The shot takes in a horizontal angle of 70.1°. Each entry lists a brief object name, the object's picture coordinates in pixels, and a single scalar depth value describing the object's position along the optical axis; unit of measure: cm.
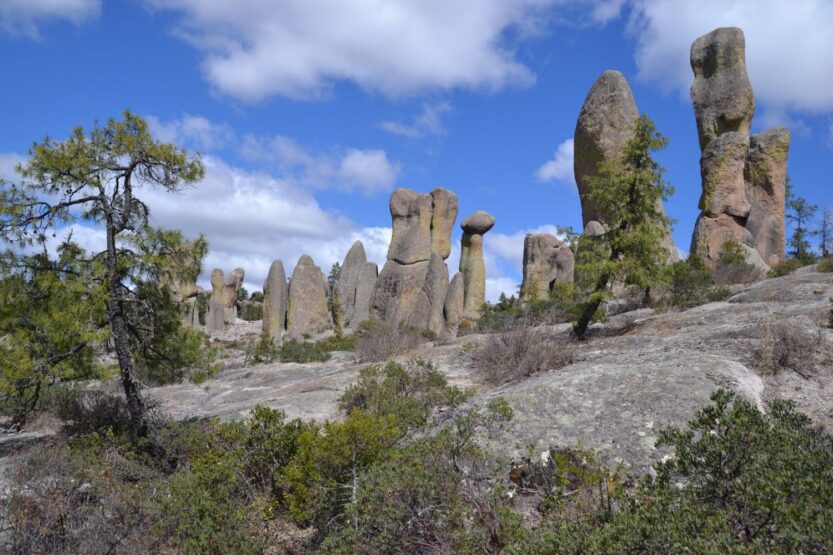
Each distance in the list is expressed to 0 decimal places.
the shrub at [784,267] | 1803
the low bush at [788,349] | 644
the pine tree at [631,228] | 1127
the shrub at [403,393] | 700
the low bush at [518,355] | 862
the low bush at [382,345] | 1258
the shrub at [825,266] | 1484
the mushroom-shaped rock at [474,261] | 2917
